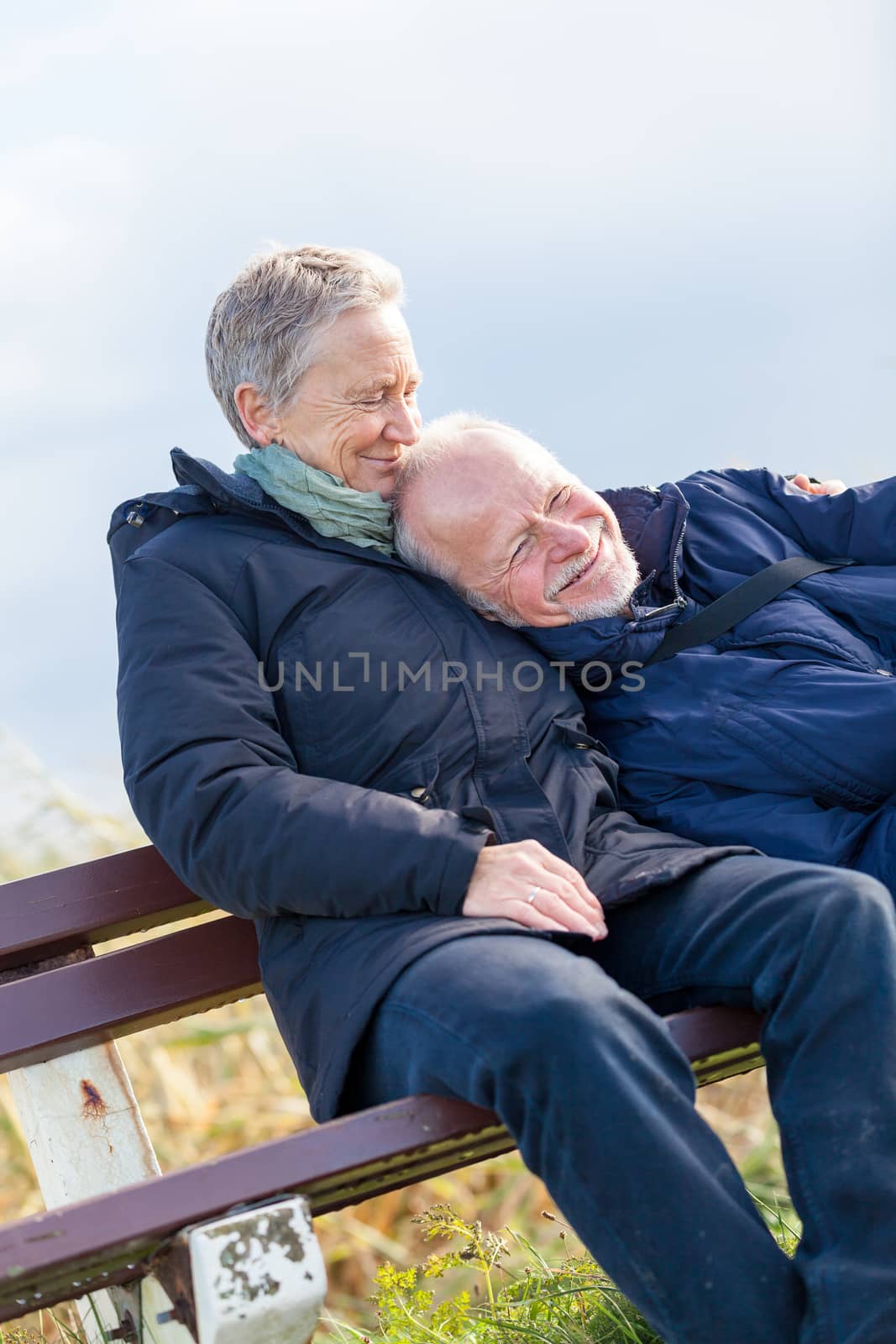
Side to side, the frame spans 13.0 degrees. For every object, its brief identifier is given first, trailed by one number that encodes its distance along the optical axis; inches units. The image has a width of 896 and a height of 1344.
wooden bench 116.6
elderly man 129.8
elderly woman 116.5
